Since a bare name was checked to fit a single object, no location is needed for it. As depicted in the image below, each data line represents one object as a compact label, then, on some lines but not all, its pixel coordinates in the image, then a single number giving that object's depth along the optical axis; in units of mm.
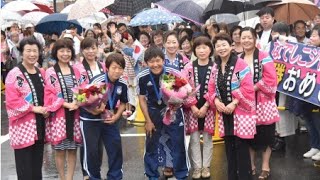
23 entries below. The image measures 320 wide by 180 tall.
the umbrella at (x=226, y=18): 11018
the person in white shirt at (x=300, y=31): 8547
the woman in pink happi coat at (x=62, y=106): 5973
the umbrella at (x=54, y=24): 12812
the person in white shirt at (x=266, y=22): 8031
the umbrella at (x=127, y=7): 12195
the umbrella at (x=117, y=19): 17203
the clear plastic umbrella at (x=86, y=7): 10812
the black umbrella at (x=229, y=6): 10337
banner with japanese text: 7059
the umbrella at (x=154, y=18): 10406
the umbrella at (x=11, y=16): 18464
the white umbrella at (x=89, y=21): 17638
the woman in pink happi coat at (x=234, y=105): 5891
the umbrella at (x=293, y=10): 10039
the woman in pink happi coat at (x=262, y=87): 6270
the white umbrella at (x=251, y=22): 10541
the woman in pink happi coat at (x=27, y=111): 5684
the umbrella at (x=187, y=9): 11062
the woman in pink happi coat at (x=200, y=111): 6633
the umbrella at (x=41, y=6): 20914
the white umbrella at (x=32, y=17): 18227
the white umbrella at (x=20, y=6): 18328
